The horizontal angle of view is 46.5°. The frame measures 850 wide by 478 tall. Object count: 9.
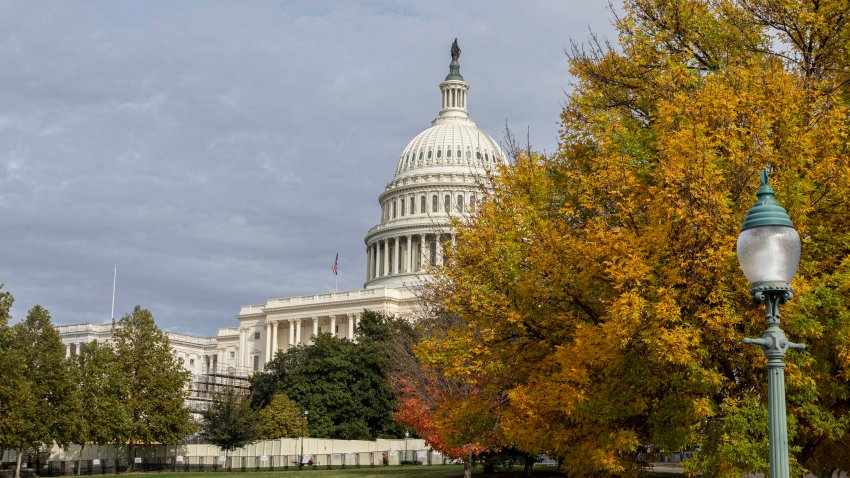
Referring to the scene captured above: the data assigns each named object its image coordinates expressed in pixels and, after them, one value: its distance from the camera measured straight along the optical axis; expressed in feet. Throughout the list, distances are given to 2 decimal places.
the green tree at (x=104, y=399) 199.31
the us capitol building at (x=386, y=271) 452.76
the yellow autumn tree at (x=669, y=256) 58.49
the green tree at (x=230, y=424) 225.15
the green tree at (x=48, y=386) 182.70
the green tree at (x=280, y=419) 246.27
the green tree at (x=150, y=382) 210.59
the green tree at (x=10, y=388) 162.40
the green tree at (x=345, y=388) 258.78
